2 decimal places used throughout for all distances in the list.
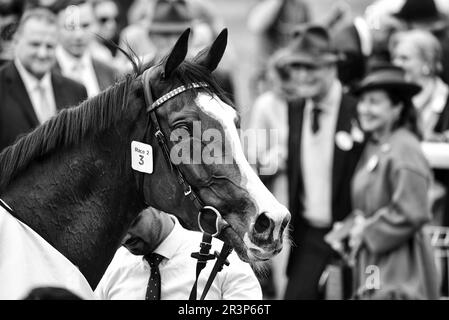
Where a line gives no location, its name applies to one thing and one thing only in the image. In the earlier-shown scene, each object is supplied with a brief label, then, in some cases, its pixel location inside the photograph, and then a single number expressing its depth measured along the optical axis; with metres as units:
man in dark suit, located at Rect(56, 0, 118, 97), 19.47
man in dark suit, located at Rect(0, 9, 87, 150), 15.75
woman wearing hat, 15.15
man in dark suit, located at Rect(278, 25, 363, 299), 17.45
